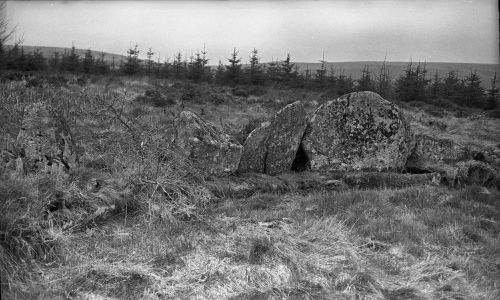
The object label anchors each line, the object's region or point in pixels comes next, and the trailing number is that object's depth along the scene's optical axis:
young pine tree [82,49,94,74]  30.74
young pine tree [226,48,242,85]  31.33
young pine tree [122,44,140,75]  31.90
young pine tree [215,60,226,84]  30.72
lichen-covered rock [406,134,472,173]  8.67
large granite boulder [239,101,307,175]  7.47
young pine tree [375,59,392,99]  28.89
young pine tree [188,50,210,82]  31.12
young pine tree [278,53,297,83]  33.84
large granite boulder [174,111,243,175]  6.48
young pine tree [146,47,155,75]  33.23
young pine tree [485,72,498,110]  30.16
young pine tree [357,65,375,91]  29.92
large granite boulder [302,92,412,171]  8.05
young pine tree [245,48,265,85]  31.19
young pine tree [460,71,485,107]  31.58
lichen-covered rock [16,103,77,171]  5.01
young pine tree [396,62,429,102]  30.89
